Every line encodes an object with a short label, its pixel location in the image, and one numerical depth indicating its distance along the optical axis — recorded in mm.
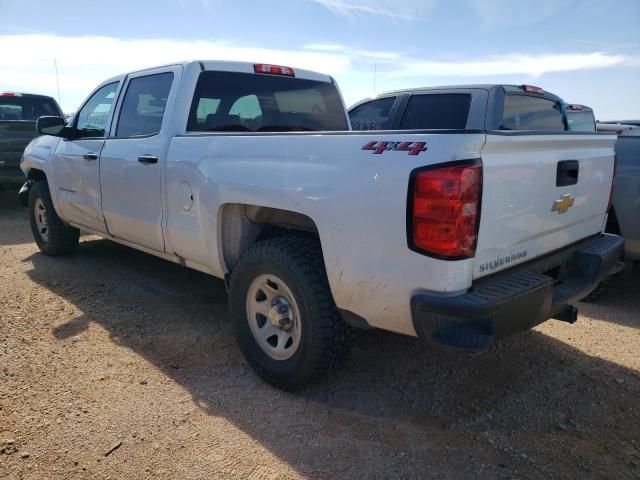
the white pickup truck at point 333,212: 2266
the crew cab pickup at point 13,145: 8625
